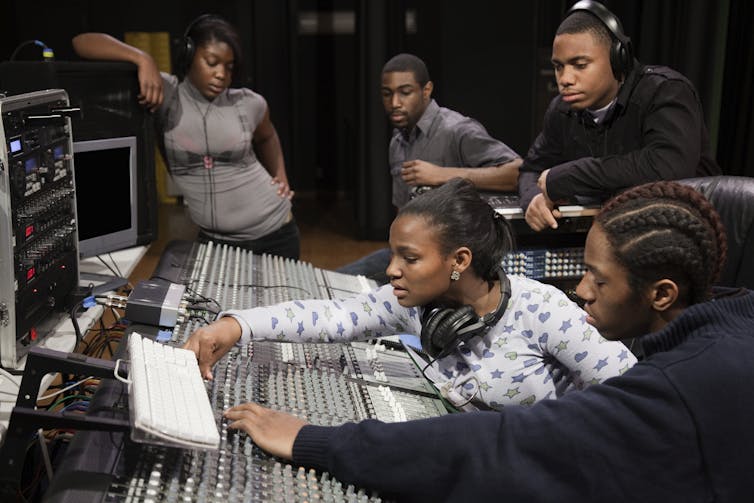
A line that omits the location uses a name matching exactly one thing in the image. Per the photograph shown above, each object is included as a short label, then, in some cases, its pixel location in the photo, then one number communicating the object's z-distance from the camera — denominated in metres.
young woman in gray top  2.61
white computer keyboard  1.04
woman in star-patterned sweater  1.51
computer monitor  2.12
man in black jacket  2.17
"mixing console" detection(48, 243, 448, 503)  1.03
